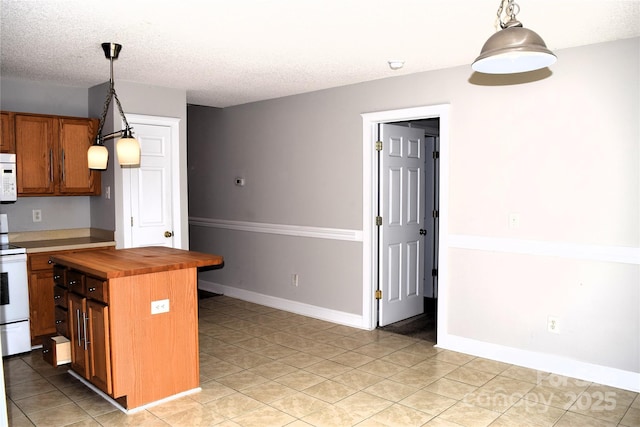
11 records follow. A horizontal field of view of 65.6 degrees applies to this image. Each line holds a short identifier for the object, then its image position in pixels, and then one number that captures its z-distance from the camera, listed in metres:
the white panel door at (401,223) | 5.04
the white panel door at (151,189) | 4.98
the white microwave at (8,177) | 4.36
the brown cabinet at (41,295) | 4.38
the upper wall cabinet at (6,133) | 4.42
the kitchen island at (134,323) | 3.11
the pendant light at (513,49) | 1.83
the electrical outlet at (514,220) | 3.94
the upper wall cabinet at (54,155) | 4.56
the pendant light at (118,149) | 3.31
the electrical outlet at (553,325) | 3.78
